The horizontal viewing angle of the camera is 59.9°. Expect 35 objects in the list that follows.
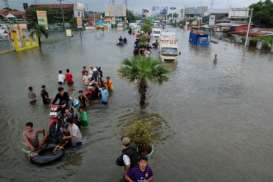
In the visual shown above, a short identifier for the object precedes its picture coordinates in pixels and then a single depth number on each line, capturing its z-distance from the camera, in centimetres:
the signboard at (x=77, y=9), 6762
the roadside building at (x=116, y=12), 10338
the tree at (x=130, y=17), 12382
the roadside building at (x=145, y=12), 15827
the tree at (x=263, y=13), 5347
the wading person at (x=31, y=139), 705
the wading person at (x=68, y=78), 1494
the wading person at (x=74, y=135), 758
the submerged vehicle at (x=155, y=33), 4909
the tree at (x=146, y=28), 4712
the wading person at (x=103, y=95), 1170
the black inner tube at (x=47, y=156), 697
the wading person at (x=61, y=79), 1491
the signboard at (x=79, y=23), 5714
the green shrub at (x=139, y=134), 675
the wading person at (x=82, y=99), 1087
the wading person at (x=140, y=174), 485
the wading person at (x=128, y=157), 553
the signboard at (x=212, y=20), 8278
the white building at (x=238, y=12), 5983
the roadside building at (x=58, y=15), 6667
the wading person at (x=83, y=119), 932
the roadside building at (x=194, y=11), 12995
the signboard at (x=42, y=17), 4353
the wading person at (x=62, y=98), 955
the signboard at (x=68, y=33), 4923
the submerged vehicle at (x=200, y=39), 3797
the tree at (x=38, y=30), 3212
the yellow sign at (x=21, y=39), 2792
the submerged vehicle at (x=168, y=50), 2328
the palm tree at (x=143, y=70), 1072
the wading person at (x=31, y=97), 1179
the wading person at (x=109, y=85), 1384
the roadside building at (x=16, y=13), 8289
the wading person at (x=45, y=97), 1166
